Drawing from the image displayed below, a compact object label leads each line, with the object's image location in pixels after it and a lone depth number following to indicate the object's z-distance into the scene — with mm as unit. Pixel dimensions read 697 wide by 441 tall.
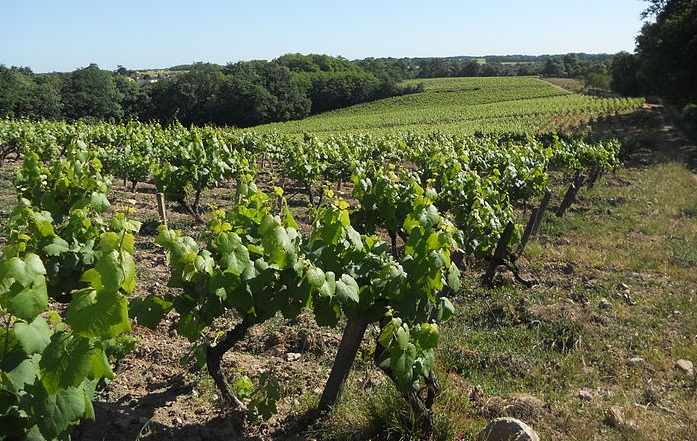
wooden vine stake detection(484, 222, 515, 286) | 7711
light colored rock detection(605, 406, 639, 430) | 4352
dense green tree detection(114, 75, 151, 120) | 65512
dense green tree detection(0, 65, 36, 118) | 52125
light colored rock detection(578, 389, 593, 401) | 4871
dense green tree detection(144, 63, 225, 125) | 61969
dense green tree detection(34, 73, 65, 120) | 55641
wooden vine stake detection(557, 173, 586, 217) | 12367
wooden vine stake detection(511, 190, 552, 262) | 8672
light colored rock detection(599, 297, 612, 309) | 7113
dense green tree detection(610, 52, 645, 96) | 61562
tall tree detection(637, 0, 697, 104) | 26984
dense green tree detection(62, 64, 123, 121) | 60000
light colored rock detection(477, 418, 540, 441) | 3830
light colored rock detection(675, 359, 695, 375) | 5508
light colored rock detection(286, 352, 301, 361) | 5336
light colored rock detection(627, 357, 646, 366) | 5600
